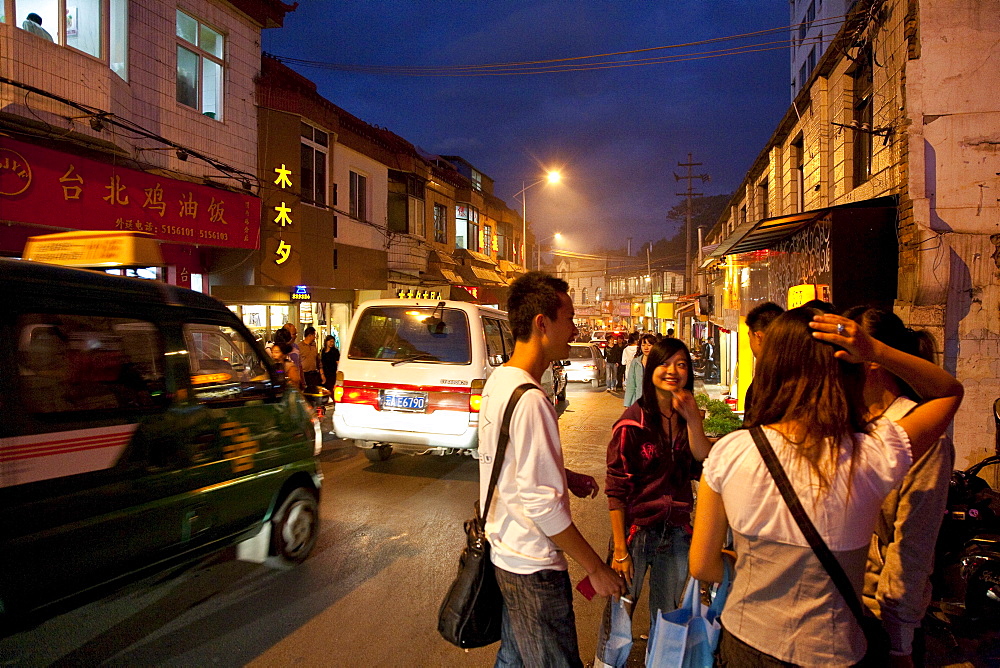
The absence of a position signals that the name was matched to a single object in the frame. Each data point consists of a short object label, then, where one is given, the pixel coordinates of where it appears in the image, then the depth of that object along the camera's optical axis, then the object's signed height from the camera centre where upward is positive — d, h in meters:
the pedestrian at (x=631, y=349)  14.36 -0.34
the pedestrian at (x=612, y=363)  19.48 -0.91
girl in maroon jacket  2.98 -0.77
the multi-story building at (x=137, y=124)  8.09 +3.54
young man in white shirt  2.11 -0.64
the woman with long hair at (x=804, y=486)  1.69 -0.44
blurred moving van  2.83 -0.56
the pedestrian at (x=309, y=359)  11.48 -0.44
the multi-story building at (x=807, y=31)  28.06 +16.46
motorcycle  3.56 -1.35
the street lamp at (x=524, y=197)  25.06 +6.45
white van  6.95 -0.45
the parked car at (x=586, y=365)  21.22 -1.06
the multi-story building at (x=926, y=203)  7.00 +1.63
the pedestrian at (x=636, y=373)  8.79 -0.56
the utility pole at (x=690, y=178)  38.28 +10.26
